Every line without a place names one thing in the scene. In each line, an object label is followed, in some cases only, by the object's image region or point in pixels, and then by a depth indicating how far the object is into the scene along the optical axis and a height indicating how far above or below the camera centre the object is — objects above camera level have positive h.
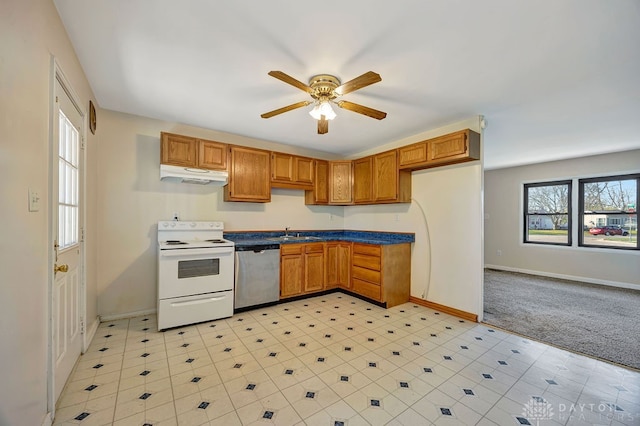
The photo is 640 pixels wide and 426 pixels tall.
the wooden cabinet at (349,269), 3.87 -0.93
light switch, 1.40 +0.05
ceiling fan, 2.15 +1.04
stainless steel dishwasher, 3.55 -0.91
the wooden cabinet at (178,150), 3.37 +0.79
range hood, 3.20 +0.45
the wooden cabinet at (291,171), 4.29 +0.68
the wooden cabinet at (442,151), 3.26 +0.82
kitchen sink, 4.36 -0.47
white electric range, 3.00 -0.81
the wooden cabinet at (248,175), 3.86 +0.54
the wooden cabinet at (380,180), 4.11 +0.52
